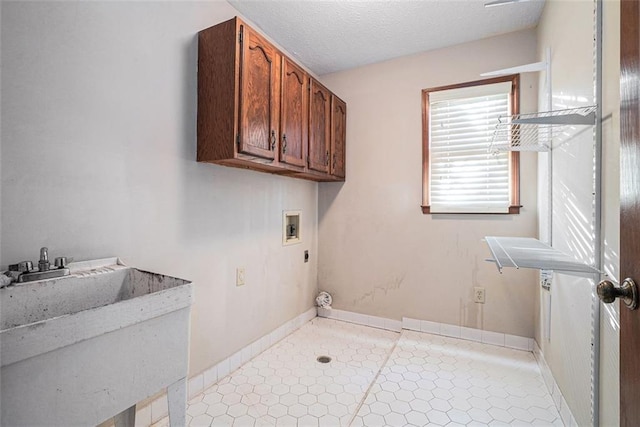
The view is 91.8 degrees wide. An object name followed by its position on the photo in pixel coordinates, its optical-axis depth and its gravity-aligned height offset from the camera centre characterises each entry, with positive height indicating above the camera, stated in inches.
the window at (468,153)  94.0 +19.0
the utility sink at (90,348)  29.8 -15.2
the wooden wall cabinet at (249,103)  65.1 +25.1
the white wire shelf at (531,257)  42.9 -7.5
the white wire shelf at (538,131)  46.6 +17.5
